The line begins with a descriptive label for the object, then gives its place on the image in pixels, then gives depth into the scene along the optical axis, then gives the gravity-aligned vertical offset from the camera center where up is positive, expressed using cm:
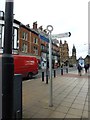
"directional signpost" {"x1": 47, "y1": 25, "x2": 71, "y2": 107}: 283 +82
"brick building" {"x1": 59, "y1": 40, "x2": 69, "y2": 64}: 3535 +401
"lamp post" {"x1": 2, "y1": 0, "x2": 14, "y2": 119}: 138 -18
